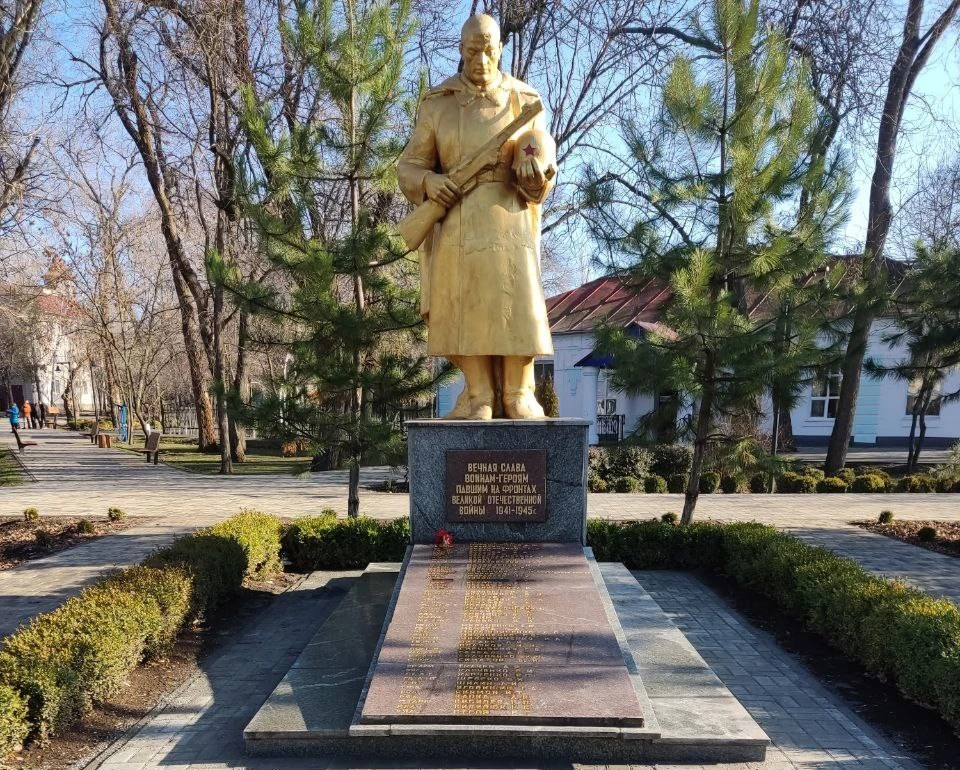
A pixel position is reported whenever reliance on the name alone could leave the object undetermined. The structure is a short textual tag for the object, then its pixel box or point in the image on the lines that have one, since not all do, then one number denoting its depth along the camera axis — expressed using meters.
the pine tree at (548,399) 16.89
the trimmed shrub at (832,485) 13.62
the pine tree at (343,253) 7.65
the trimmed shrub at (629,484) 13.54
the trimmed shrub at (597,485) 13.63
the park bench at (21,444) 21.19
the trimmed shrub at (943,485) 13.72
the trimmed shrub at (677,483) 13.58
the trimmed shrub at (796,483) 13.66
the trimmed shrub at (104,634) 3.81
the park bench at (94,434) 26.58
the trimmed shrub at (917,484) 13.77
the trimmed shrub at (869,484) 13.87
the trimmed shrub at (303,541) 7.56
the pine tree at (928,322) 9.03
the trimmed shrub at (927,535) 8.96
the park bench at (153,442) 18.53
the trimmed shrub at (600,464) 14.11
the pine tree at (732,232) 7.47
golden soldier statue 4.97
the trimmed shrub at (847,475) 14.35
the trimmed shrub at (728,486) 13.91
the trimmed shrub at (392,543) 7.50
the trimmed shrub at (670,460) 14.56
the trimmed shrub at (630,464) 14.16
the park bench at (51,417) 40.83
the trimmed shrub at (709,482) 13.59
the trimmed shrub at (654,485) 13.35
